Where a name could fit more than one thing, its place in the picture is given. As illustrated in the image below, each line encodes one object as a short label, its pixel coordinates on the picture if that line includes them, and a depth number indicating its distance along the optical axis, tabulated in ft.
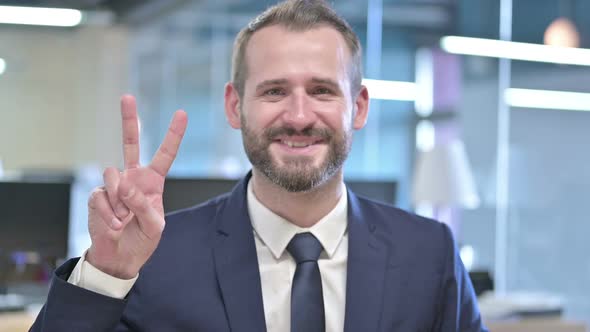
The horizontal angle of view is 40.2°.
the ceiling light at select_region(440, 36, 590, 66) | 15.42
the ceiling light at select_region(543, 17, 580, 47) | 15.58
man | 5.13
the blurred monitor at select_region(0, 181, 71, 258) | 11.21
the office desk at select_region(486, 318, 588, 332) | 9.97
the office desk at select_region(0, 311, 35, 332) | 9.68
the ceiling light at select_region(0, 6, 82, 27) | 27.48
